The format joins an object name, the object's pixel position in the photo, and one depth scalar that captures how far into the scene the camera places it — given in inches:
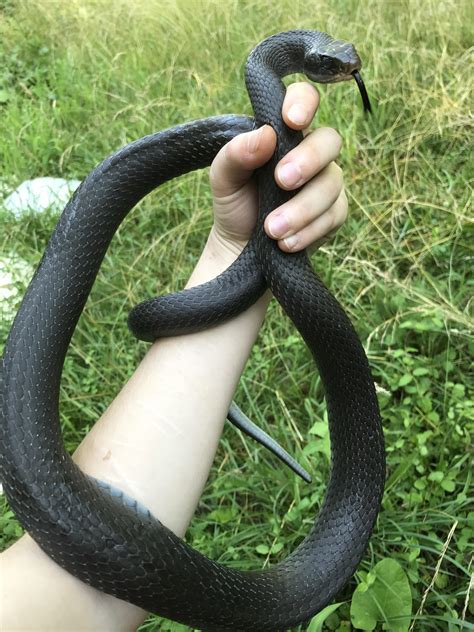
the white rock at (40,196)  24.3
